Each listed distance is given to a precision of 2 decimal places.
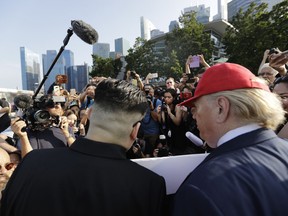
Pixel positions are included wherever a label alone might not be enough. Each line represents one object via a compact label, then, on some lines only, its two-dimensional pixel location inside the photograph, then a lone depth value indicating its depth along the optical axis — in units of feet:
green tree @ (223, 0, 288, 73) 54.49
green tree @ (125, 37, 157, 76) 85.08
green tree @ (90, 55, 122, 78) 102.20
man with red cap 2.25
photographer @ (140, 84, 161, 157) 12.93
